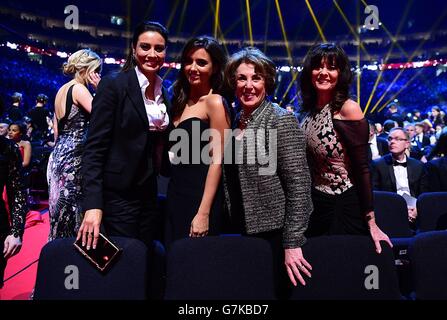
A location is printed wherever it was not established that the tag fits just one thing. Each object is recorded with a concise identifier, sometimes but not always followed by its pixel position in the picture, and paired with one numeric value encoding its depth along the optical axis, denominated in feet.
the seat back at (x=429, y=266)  5.80
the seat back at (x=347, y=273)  5.59
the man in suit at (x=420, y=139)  23.62
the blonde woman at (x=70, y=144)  7.53
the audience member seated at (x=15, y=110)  22.95
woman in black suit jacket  5.58
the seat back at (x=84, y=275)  5.20
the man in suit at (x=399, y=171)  12.45
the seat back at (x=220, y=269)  5.44
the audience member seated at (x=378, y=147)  18.47
